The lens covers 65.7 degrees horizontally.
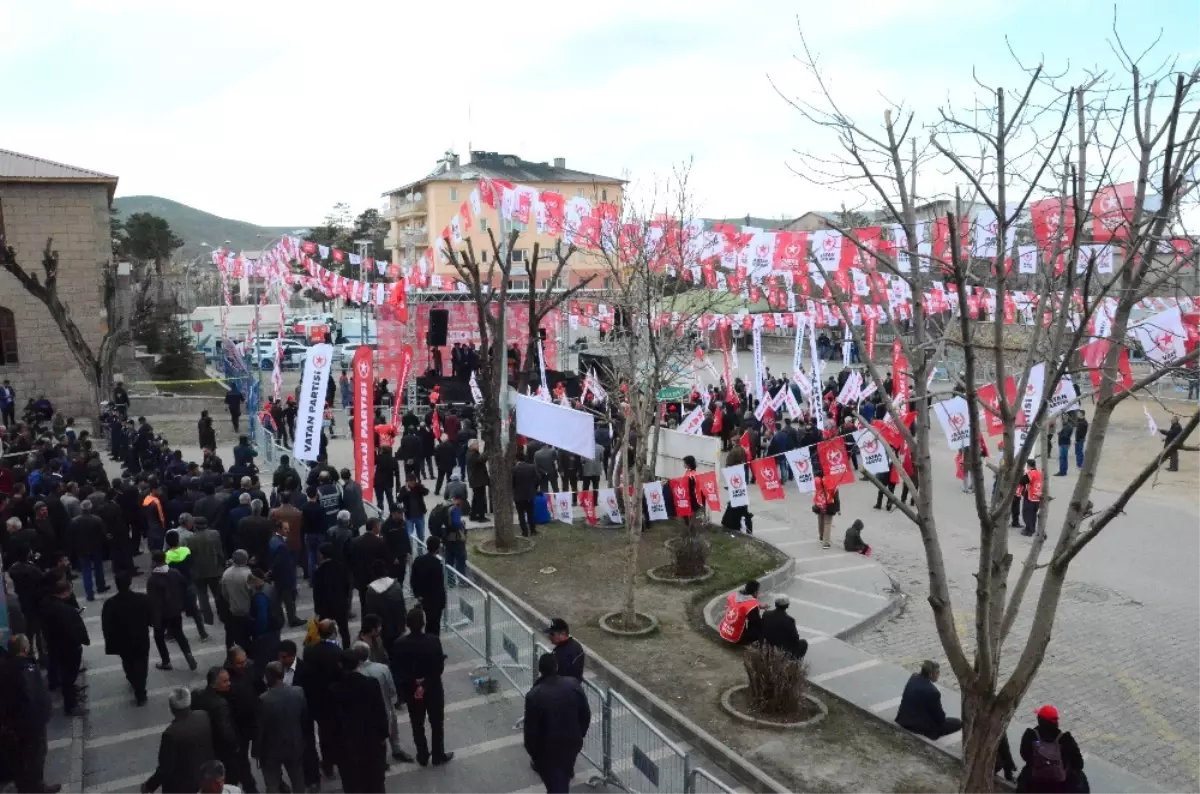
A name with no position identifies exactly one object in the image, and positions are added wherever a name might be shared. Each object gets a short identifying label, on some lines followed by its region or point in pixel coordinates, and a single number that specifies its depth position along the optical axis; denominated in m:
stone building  29.66
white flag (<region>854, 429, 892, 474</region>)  14.28
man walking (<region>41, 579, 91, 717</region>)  8.63
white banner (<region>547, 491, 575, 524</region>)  15.90
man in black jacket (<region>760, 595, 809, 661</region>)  9.57
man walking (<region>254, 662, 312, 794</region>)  6.99
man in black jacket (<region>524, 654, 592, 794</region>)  6.99
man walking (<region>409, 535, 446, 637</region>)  10.27
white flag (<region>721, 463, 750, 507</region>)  14.98
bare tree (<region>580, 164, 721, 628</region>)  12.52
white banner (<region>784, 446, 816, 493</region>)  15.02
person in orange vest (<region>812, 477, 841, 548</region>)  15.95
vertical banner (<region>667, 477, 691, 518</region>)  14.55
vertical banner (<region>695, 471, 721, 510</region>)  14.48
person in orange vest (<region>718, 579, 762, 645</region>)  10.60
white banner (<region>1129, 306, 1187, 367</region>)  13.80
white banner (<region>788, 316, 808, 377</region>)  29.05
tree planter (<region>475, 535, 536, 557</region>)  14.98
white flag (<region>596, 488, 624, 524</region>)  15.91
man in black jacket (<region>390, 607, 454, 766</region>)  7.80
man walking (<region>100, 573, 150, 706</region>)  8.77
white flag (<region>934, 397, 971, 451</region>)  13.80
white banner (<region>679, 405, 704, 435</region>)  20.55
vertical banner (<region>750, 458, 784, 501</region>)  15.35
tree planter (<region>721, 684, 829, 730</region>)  9.06
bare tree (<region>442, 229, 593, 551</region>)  14.85
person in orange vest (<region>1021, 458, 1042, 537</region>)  16.27
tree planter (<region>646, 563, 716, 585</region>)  13.65
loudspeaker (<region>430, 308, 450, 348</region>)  27.53
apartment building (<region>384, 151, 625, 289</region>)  59.94
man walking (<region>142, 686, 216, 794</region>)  6.41
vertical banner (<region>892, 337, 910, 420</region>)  18.11
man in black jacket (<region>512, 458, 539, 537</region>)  15.72
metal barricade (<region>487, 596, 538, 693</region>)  9.42
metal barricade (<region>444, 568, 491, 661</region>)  10.34
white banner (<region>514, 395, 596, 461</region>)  12.60
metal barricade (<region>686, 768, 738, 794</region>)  6.38
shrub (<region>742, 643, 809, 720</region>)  9.22
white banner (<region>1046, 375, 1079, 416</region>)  12.79
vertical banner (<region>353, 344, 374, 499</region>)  14.62
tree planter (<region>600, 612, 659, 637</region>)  11.53
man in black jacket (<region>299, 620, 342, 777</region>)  7.30
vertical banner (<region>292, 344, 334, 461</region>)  13.45
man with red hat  6.89
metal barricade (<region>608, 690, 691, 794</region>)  7.05
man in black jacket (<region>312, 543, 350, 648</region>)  9.97
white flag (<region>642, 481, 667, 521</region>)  14.78
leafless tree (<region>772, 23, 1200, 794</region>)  5.38
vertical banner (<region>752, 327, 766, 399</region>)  25.27
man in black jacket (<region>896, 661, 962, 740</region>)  8.73
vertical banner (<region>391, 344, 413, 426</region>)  23.41
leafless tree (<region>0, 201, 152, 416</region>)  24.73
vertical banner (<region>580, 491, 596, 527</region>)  16.52
